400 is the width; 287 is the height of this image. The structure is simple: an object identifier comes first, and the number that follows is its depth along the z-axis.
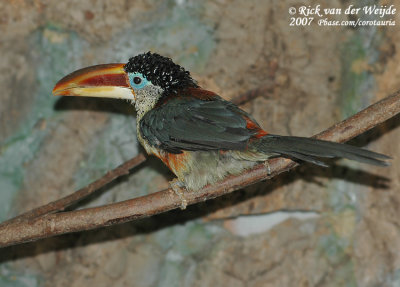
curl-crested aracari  6.10
